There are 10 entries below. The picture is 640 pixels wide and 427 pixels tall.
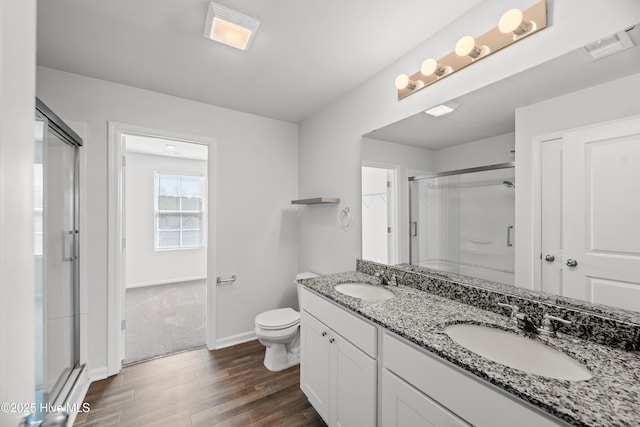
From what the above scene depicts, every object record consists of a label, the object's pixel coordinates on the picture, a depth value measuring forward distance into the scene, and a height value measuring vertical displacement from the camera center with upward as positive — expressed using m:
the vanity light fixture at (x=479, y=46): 1.12 +0.83
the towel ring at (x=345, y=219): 2.27 -0.05
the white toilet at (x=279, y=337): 2.15 -1.02
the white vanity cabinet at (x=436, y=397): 0.72 -0.59
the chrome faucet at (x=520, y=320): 1.03 -0.44
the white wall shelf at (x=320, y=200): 2.35 +0.13
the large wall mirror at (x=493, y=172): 0.96 +0.21
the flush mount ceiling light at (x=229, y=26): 1.37 +1.06
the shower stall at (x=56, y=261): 1.47 -0.30
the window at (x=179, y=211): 4.65 +0.06
